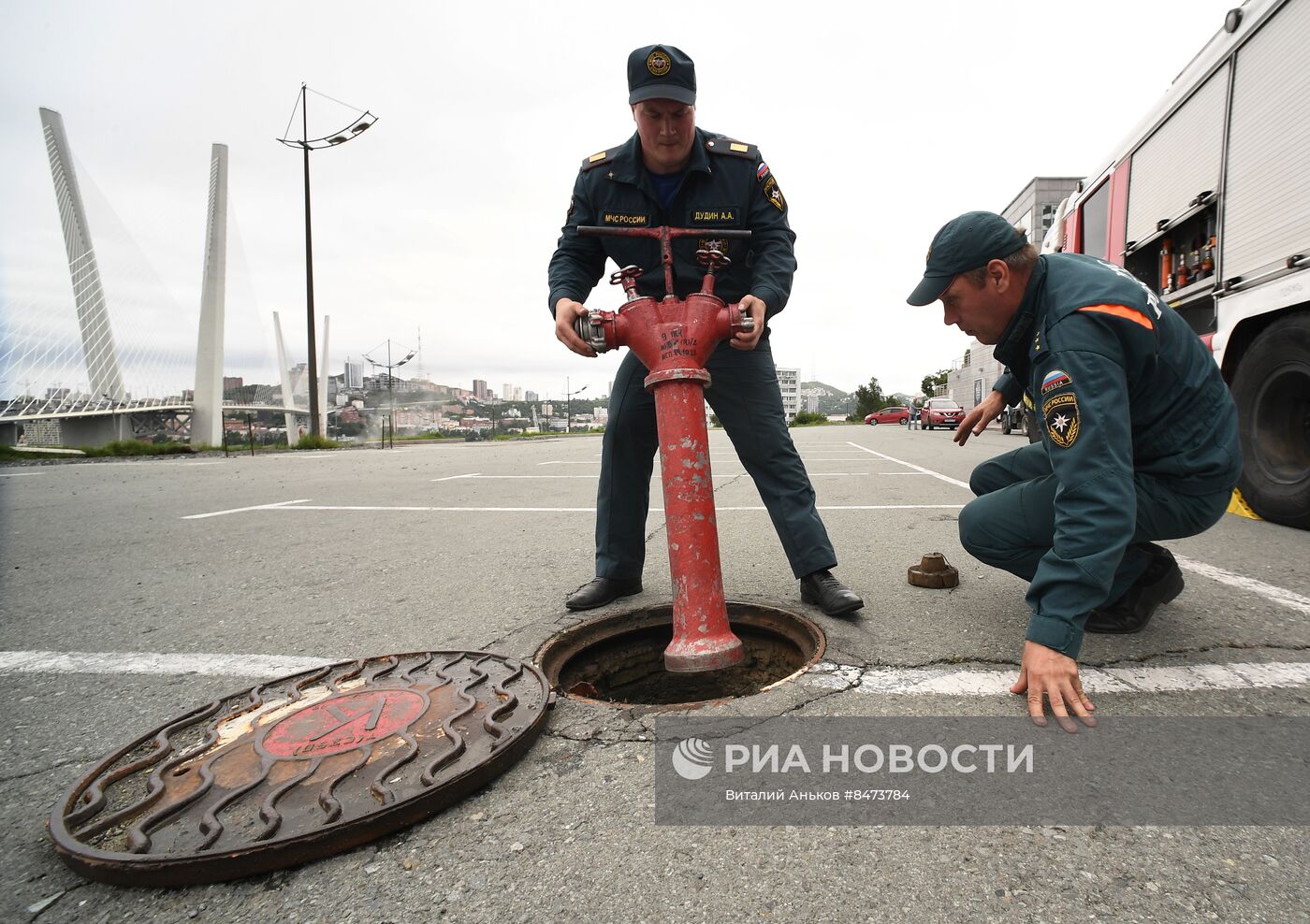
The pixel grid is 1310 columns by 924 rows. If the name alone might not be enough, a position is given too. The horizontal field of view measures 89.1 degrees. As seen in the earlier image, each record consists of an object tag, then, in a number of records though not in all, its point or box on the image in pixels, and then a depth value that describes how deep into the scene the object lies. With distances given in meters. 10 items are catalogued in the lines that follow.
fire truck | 3.77
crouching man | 1.52
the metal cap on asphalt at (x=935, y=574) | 2.74
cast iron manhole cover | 1.14
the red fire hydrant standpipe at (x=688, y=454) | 2.01
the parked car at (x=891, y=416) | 49.03
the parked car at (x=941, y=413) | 28.73
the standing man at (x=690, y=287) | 2.47
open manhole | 2.27
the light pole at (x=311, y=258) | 22.22
